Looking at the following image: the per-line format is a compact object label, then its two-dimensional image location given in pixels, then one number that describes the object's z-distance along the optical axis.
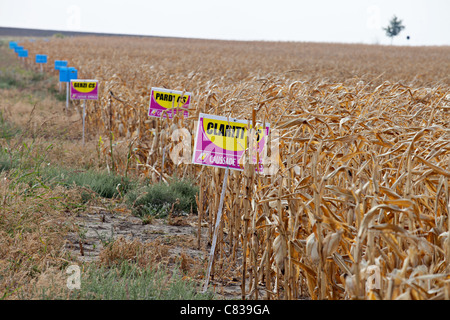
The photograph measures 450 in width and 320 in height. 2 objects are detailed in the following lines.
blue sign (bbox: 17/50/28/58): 19.41
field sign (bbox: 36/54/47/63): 16.52
